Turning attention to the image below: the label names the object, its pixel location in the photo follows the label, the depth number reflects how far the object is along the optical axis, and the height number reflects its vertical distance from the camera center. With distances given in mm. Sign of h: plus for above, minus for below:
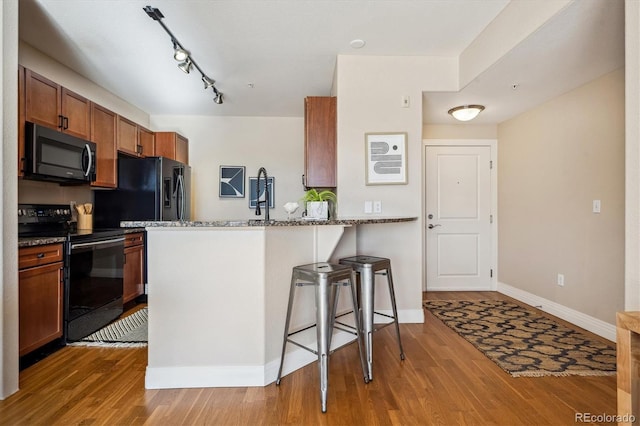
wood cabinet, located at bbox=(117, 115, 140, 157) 3764 +917
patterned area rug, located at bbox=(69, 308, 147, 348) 2588 -1093
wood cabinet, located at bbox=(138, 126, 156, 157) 4207 +944
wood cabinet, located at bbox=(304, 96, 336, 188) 3145 +710
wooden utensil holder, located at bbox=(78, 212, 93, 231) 3438 -117
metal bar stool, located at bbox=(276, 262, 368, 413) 1742 -529
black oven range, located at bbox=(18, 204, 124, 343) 2568 -498
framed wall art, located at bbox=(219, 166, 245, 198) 4859 +453
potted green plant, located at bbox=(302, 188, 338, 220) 2609 +42
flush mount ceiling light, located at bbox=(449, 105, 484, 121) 3470 +1116
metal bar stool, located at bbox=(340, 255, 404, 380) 2171 -578
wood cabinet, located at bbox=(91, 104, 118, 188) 3361 +743
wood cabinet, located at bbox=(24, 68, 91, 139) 2541 +929
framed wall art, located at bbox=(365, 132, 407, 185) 3082 +550
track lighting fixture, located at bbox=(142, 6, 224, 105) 2266 +1403
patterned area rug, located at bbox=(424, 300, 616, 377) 2176 -1075
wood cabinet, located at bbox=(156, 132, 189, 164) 4461 +932
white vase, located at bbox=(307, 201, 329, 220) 2608 +17
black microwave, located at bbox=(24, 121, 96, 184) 2494 +474
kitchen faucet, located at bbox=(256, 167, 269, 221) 1942 +18
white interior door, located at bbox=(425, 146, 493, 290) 4301 -35
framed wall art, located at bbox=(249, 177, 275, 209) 4889 +326
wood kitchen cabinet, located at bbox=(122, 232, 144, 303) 3451 -640
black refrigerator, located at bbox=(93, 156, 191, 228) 3730 +175
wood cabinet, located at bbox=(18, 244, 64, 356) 2168 -625
